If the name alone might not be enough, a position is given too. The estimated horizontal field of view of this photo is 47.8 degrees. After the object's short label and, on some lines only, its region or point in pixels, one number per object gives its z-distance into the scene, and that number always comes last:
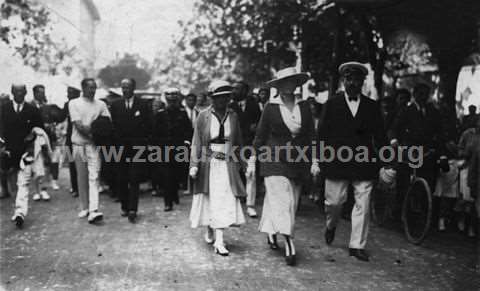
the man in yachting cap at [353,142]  6.38
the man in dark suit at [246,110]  10.26
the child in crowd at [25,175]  7.93
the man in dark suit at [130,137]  8.66
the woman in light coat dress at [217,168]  6.66
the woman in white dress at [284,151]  6.22
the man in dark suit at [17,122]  8.09
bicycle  6.92
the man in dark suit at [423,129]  7.77
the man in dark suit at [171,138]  9.85
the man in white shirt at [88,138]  8.30
